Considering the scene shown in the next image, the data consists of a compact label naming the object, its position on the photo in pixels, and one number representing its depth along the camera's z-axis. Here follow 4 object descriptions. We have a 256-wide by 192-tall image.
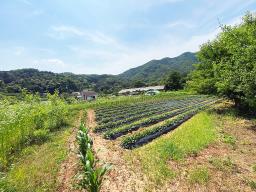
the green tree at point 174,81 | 57.78
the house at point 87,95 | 63.56
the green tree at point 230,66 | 9.97
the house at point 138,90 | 60.17
